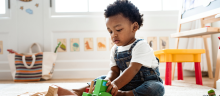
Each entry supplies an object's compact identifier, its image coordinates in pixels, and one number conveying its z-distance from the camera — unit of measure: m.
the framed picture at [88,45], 1.92
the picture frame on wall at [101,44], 1.93
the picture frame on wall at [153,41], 1.92
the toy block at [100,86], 0.59
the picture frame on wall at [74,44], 1.92
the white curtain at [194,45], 1.85
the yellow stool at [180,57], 1.25
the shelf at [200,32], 1.13
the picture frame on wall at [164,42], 1.92
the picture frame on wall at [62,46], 1.90
